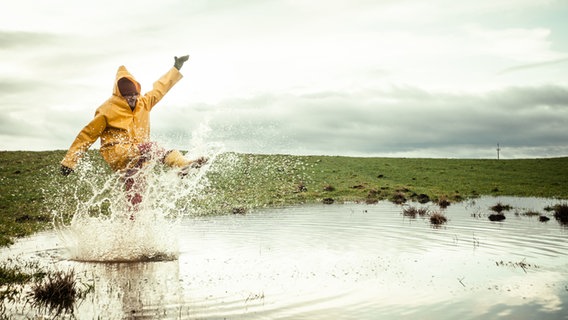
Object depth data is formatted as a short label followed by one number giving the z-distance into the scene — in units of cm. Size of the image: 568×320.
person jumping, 988
